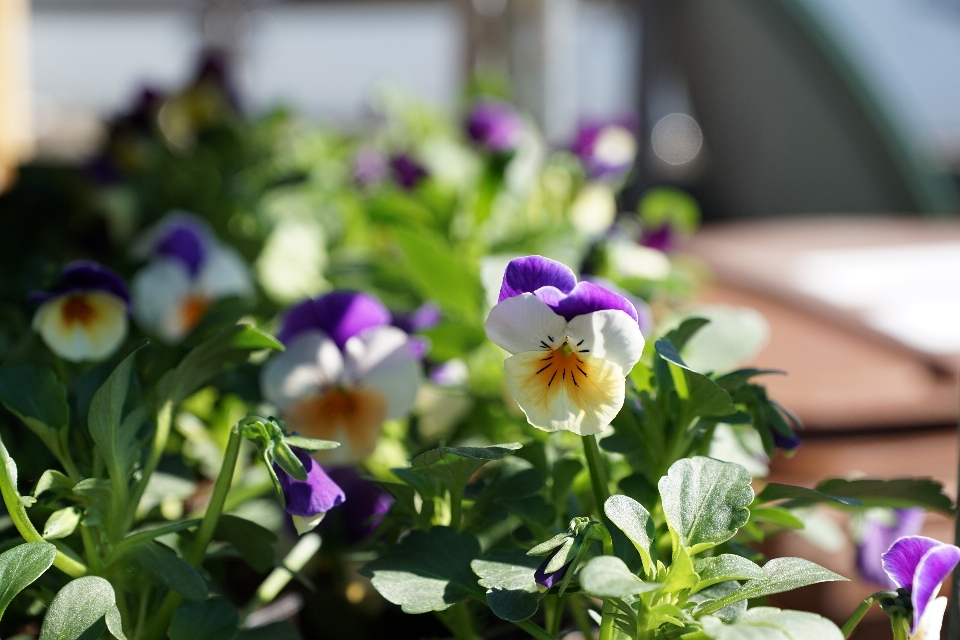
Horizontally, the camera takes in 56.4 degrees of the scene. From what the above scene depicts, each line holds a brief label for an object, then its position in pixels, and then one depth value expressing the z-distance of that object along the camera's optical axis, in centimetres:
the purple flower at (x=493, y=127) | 88
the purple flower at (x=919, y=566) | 31
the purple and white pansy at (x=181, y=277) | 60
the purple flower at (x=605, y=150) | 90
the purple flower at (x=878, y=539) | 51
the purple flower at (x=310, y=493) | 35
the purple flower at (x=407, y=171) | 97
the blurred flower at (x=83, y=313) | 46
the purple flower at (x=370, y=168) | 121
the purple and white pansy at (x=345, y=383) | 47
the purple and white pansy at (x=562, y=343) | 32
